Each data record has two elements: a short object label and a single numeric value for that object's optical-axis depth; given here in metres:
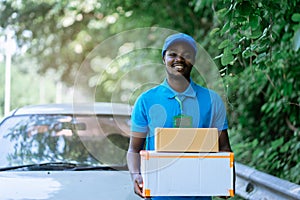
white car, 3.98
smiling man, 3.43
